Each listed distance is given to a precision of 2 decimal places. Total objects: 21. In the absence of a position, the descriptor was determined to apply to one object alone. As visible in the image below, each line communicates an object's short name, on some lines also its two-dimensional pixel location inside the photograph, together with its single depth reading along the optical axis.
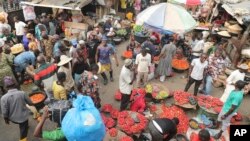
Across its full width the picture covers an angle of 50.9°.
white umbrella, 9.48
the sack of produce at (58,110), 5.34
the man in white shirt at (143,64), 9.09
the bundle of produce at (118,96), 9.27
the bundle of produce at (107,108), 8.35
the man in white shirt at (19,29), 11.48
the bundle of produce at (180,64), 11.60
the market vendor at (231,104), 6.65
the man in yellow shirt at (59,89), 6.60
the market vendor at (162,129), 5.32
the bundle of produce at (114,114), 7.86
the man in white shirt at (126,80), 7.45
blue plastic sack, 4.22
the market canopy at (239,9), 11.53
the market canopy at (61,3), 12.61
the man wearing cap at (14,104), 6.00
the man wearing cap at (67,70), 7.47
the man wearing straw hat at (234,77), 7.99
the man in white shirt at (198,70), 8.73
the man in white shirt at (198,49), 11.34
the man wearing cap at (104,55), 9.40
